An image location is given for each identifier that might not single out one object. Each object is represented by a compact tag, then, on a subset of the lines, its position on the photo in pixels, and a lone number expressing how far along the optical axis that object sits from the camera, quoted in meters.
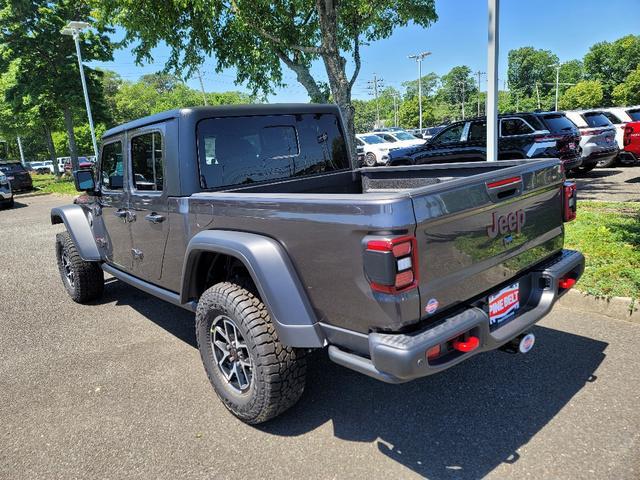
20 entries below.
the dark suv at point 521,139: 9.75
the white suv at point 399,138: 21.45
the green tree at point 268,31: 9.35
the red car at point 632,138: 10.69
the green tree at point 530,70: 94.62
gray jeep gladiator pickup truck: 2.11
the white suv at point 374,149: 21.11
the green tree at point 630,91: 55.34
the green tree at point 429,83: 124.19
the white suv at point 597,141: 11.20
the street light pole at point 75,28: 15.82
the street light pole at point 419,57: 49.16
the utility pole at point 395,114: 96.97
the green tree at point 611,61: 66.19
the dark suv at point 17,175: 21.61
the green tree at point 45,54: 20.72
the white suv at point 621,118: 12.89
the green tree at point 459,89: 100.44
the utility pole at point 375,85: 88.75
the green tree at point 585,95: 64.44
